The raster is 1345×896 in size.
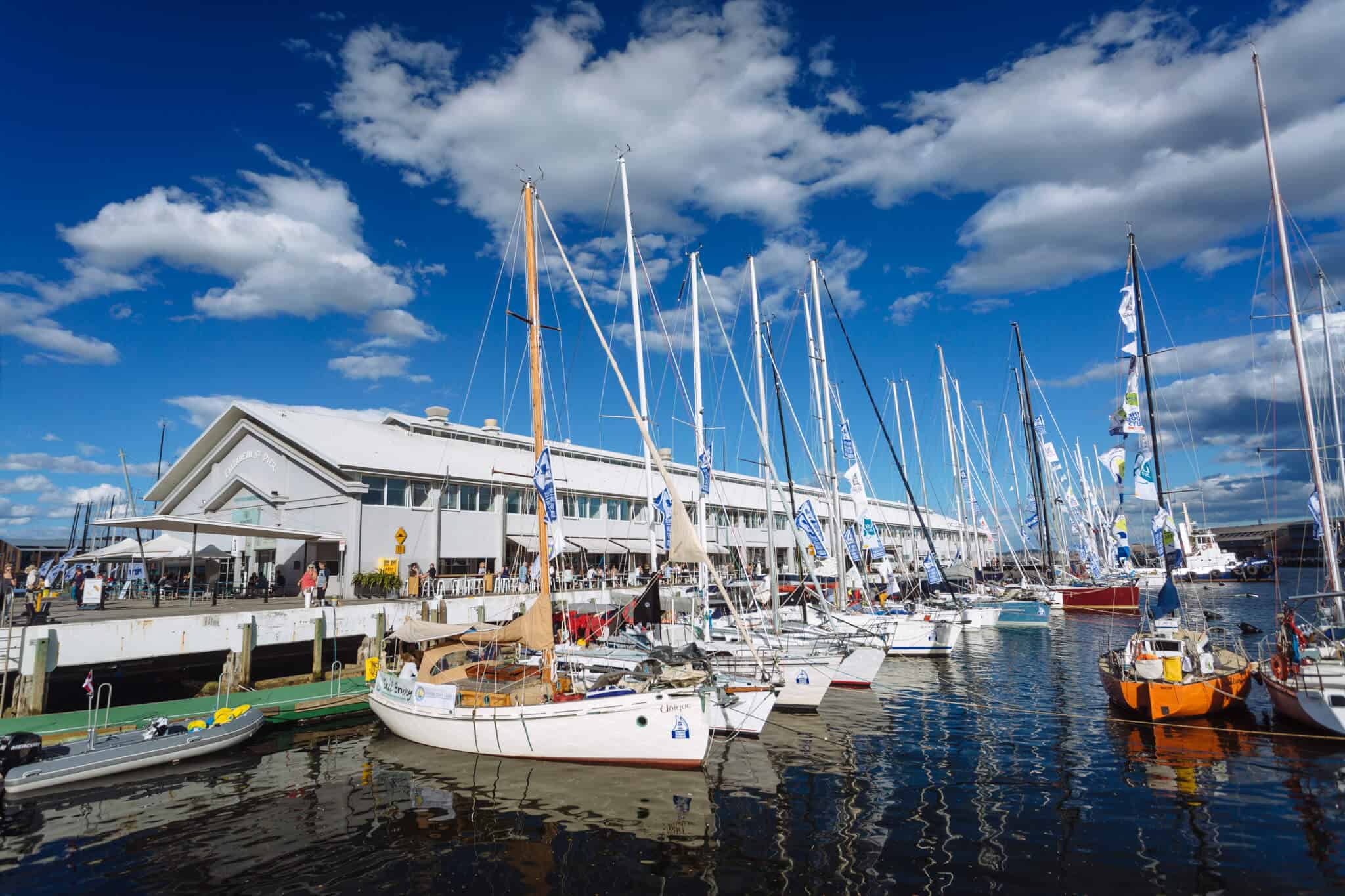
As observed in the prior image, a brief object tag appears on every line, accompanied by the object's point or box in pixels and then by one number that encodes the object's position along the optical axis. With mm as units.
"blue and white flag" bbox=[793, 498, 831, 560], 30094
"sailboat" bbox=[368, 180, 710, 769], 17094
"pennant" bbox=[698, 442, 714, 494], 27250
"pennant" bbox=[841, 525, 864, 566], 37438
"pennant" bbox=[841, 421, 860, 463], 36062
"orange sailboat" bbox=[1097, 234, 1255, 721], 20891
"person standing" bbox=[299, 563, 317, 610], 29948
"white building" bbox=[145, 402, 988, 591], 39156
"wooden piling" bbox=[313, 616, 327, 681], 28141
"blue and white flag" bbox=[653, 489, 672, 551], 26781
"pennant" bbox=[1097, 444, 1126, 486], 29688
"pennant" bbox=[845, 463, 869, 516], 35656
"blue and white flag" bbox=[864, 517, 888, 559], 35906
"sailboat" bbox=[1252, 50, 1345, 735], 18500
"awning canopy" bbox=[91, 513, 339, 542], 29891
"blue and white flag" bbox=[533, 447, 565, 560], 18562
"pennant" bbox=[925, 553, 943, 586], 39188
